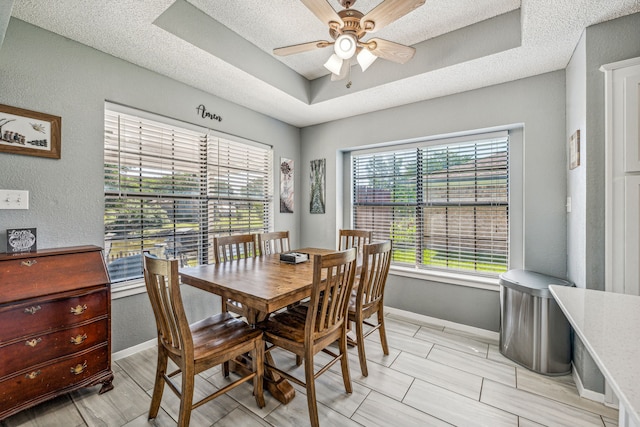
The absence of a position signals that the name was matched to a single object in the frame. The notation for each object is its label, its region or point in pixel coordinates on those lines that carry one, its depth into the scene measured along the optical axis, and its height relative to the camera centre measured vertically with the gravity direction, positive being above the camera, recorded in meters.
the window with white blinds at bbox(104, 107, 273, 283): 2.46 +0.24
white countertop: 0.66 -0.39
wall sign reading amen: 3.00 +1.09
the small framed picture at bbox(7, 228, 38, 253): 1.85 -0.18
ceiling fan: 1.62 +1.18
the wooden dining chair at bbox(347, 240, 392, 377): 2.13 -0.65
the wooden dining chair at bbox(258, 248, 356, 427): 1.67 -0.77
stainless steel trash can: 2.21 -0.93
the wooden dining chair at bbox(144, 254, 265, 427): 1.46 -0.77
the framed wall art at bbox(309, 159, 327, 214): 4.09 +0.41
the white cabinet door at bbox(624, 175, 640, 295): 1.78 -0.14
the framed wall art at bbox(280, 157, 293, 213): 4.05 +0.41
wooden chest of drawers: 1.63 -0.71
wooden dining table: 1.65 -0.47
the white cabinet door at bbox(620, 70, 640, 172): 1.77 +0.61
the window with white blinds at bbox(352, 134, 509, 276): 3.00 +0.12
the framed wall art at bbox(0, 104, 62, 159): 1.89 +0.57
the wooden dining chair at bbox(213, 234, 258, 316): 2.45 -0.35
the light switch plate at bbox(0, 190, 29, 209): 1.87 +0.10
